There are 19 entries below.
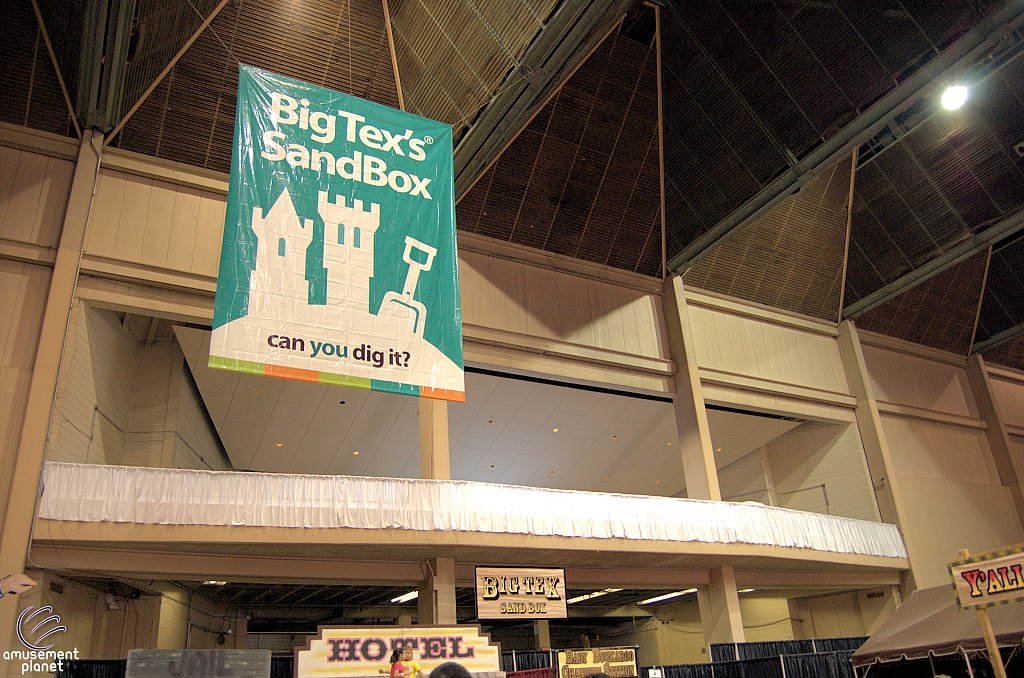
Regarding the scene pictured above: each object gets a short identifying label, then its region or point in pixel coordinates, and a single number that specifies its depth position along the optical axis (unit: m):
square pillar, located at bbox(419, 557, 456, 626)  16.77
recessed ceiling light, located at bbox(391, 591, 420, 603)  23.19
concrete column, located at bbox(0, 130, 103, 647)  13.25
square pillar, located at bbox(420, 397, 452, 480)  18.08
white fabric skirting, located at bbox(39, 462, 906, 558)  13.94
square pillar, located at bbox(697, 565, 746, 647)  20.33
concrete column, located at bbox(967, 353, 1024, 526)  27.84
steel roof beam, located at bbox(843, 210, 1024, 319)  22.88
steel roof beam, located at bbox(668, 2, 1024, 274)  16.22
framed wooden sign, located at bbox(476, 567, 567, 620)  16.88
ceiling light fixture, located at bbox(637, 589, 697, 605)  28.97
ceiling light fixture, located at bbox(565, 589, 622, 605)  26.65
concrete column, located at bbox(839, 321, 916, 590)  24.11
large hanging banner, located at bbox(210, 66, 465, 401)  10.15
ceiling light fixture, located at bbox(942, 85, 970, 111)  17.75
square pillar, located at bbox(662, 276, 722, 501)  21.70
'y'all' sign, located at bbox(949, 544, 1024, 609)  7.75
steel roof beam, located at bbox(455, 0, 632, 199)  14.93
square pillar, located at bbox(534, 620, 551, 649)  27.17
